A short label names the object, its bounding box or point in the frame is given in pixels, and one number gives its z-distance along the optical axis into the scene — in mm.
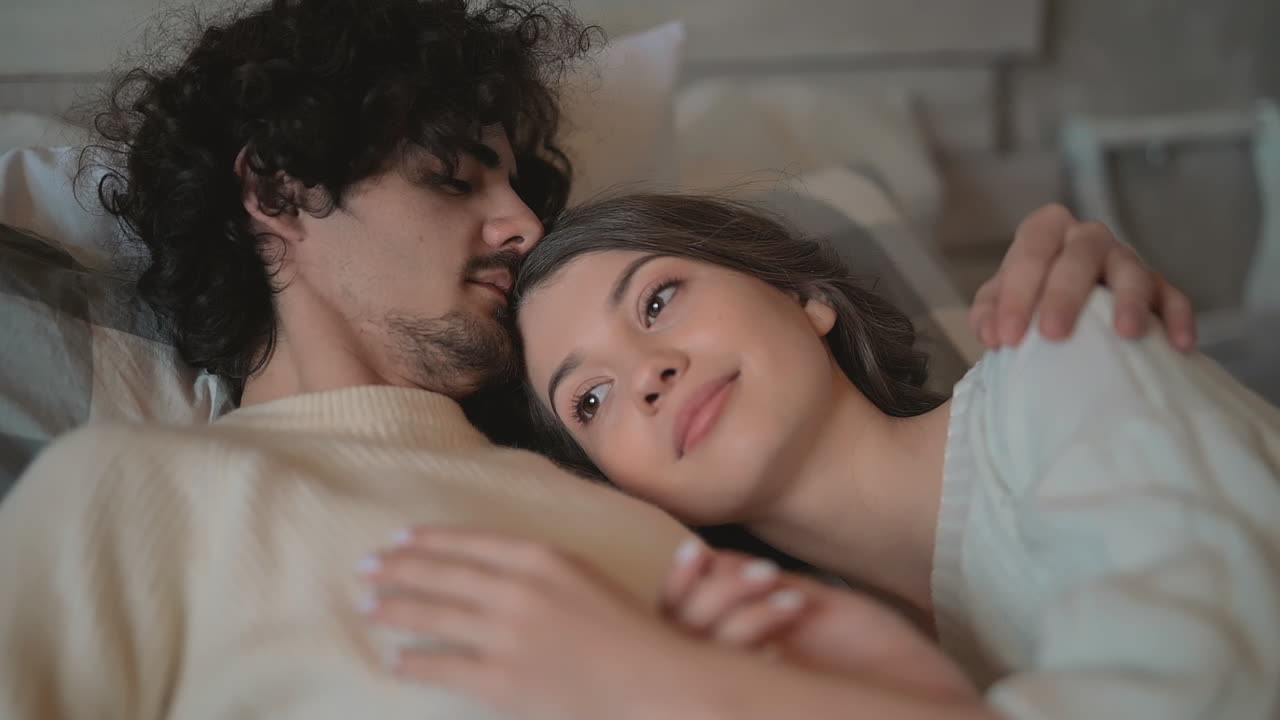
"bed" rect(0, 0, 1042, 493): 1093
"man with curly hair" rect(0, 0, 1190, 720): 735
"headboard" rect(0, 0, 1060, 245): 1943
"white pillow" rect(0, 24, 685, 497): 1040
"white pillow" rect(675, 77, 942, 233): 1824
